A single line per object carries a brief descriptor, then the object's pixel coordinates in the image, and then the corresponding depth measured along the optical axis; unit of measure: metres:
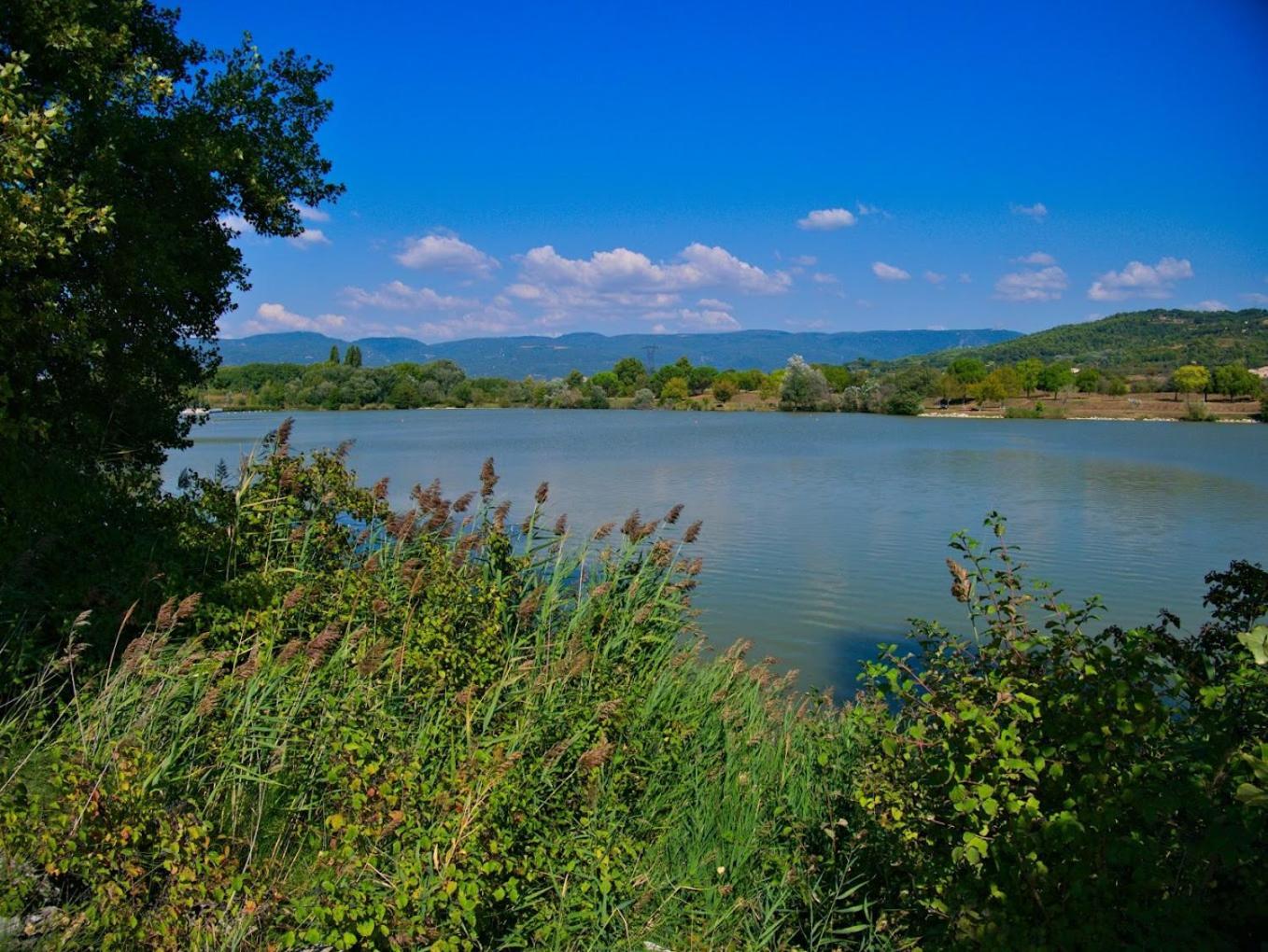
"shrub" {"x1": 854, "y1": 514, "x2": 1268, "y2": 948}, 2.80
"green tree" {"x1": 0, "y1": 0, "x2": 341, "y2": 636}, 5.94
